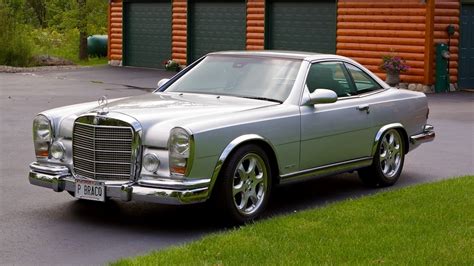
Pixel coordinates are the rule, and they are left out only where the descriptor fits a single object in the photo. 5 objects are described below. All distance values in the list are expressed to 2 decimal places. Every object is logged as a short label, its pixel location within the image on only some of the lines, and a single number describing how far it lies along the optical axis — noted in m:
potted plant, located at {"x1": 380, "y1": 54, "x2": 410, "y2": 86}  22.73
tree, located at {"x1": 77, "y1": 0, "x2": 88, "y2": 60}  38.66
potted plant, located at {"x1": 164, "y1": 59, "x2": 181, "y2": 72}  29.73
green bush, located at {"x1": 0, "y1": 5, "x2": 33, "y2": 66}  33.22
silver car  7.77
